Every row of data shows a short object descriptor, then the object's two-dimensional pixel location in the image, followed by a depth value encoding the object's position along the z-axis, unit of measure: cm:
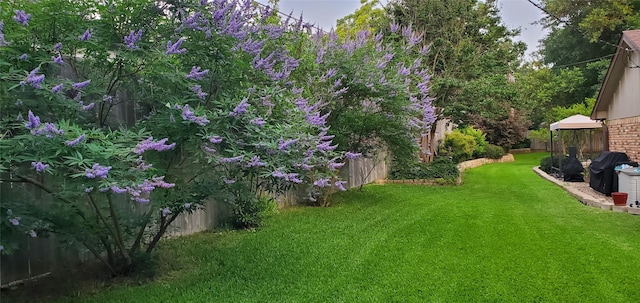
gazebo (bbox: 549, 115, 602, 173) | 1474
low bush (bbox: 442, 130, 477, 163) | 2098
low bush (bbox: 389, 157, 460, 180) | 1458
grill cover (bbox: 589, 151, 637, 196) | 1066
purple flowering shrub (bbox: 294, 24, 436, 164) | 848
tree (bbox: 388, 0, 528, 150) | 1557
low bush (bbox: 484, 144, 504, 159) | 2583
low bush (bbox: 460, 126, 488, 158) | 2409
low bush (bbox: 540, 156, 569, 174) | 1734
